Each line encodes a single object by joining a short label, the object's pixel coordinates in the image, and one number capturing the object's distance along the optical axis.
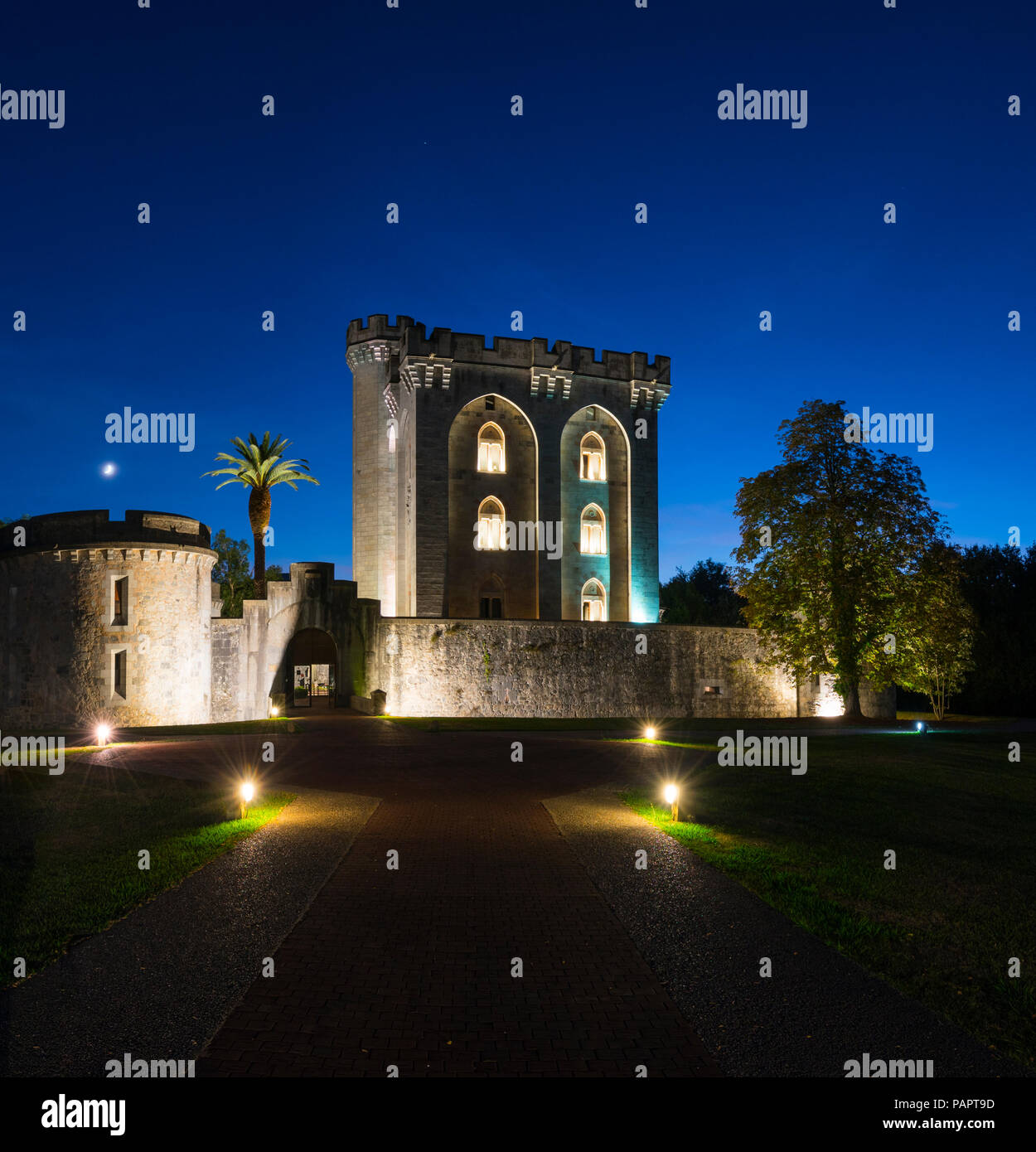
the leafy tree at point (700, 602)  69.88
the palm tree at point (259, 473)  41.53
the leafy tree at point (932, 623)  31.75
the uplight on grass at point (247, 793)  12.13
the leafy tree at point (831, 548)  32.16
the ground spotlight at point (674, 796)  12.36
